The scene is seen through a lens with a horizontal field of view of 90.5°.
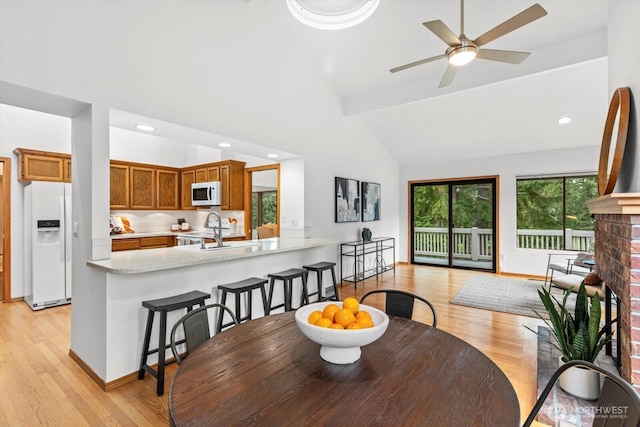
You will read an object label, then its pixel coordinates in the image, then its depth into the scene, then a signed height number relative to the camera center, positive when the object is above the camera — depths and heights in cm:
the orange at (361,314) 126 -41
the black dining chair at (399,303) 196 -57
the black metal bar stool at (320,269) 392 -68
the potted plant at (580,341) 195 -82
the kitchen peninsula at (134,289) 234 -61
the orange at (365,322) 121 -42
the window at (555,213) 543 -1
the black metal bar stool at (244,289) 281 -67
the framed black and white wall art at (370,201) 594 +24
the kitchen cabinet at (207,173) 595 +81
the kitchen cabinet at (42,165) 426 +70
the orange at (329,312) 129 -40
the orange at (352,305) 136 -39
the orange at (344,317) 123 -41
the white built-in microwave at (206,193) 576 +40
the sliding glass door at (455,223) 639 -21
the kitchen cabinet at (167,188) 626 +54
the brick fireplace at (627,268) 152 -29
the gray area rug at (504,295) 410 -121
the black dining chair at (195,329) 155 -58
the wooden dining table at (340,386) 93 -59
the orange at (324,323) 121 -42
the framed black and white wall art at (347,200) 525 +25
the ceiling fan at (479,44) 217 +130
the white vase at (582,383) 195 -107
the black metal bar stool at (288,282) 336 -75
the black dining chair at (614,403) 81 -53
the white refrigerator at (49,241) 411 -34
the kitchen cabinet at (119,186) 555 +53
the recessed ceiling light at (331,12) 367 +239
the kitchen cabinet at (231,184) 575 +56
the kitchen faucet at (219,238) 360 -27
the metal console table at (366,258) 546 -86
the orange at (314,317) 126 -41
